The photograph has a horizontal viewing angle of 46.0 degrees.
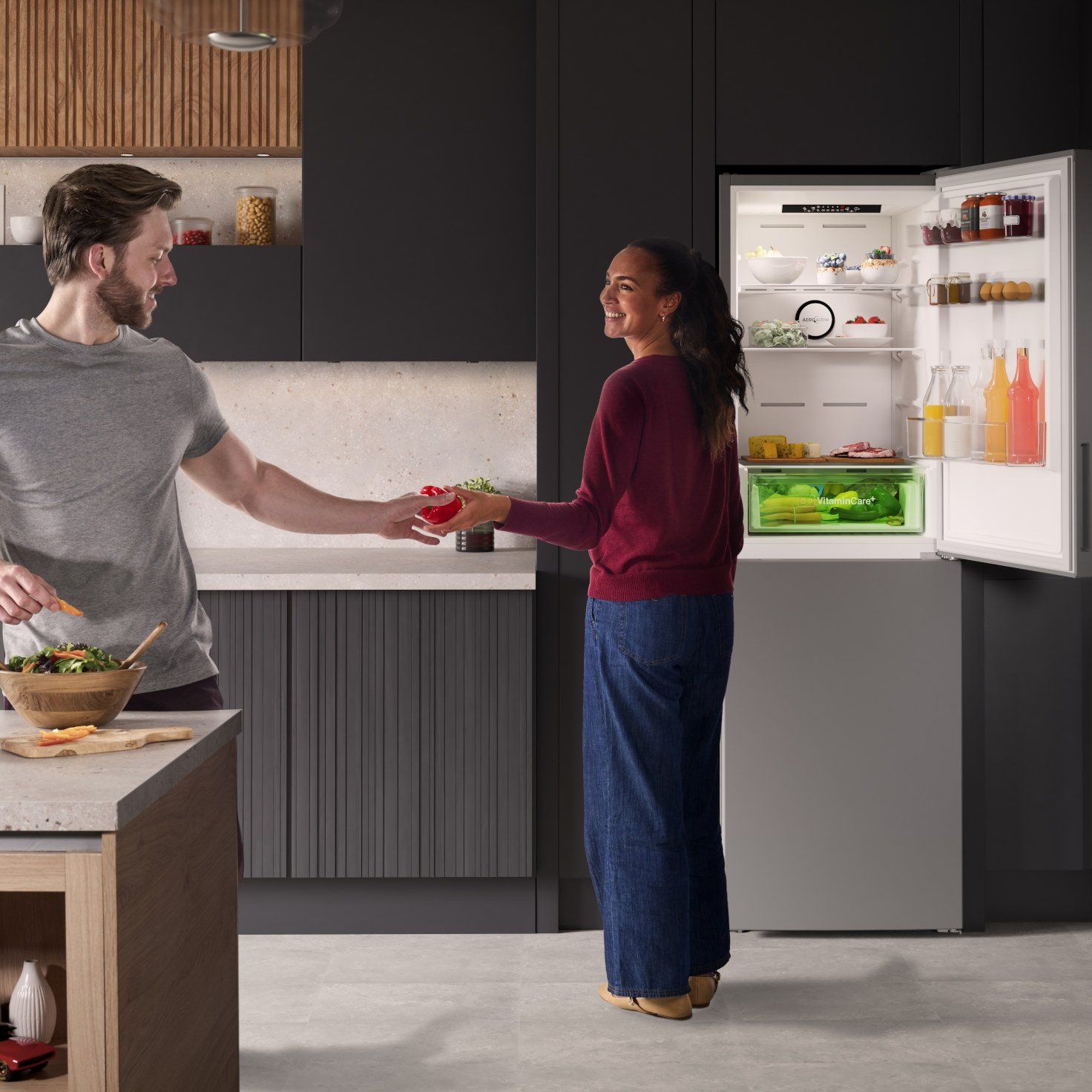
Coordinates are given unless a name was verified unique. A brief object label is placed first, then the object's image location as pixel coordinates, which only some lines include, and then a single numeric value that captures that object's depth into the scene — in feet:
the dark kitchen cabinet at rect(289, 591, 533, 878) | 10.32
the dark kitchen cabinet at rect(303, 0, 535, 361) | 10.80
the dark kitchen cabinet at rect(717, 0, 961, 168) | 10.26
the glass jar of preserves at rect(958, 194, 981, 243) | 9.92
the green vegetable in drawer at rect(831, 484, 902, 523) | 10.84
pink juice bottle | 9.66
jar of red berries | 11.27
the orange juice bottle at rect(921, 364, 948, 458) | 10.25
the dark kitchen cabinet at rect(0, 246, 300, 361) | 11.05
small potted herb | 12.07
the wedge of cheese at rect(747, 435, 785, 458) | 10.66
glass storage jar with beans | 11.63
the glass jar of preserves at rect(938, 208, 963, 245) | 10.06
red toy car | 5.24
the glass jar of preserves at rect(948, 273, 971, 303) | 10.10
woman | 8.20
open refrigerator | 9.16
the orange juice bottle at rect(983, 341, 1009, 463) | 9.88
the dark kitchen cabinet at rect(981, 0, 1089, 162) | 10.23
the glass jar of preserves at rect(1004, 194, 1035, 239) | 9.59
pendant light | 5.90
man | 6.73
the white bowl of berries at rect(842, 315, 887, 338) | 10.89
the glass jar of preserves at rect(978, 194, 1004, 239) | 9.76
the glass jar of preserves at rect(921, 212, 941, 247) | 10.19
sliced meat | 10.84
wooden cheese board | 10.48
